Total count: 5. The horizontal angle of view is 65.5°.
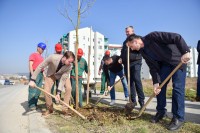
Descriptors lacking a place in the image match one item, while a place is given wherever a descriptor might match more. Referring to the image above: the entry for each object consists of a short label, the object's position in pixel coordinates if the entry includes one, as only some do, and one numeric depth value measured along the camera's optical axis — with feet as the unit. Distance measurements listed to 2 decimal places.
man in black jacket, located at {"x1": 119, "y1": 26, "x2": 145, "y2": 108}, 12.22
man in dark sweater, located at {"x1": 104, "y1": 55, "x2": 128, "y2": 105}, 15.30
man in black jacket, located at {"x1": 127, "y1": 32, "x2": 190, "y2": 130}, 8.46
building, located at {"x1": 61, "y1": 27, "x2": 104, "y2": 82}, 126.26
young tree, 12.55
